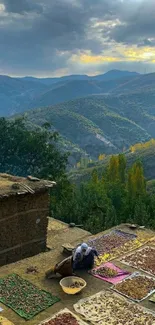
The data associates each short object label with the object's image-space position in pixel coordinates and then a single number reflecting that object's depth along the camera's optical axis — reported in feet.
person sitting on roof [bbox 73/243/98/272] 32.71
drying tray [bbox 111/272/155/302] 28.71
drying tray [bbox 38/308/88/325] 25.14
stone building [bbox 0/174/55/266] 38.45
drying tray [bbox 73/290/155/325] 25.40
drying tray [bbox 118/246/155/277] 33.73
